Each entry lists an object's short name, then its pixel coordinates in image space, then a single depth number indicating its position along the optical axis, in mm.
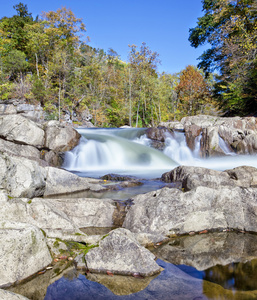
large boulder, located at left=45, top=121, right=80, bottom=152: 13953
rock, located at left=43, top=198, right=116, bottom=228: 5076
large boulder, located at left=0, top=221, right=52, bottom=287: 2814
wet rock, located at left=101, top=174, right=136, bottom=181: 9906
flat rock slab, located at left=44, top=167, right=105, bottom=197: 6984
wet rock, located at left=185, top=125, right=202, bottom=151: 17797
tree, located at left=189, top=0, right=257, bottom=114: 19438
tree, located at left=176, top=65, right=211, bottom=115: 32500
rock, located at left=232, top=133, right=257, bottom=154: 16766
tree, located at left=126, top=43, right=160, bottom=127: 30438
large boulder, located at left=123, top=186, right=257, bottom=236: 4574
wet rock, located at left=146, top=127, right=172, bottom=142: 18078
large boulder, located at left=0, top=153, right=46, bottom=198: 5113
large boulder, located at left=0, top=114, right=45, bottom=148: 13070
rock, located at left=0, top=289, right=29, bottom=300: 2108
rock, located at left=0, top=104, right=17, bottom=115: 25253
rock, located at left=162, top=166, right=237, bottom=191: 6484
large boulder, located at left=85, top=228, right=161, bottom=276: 3098
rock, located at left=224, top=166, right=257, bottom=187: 7352
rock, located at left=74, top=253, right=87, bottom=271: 3234
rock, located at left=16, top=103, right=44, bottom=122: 25672
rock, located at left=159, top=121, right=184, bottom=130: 20469
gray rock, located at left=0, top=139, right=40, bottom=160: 11991
